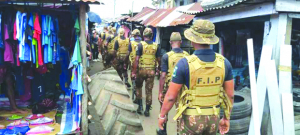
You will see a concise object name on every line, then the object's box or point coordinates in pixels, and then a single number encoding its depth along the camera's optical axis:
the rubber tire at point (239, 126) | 4.75
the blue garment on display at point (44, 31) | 4.21
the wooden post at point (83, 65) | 4.05
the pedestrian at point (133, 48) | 7.53
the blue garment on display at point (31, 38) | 4.06
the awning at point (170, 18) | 9.26
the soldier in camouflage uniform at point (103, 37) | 10.93
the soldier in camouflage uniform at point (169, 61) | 4.89
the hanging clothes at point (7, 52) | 4.23
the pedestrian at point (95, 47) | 15.74
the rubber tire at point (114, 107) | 4.47
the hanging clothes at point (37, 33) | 4.10
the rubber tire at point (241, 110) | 4.80
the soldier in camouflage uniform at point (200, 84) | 3.11
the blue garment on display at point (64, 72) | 5.30
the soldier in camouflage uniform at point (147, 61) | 6.26
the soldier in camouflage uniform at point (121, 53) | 8.76
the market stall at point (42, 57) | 4.11
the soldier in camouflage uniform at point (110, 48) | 9.60
